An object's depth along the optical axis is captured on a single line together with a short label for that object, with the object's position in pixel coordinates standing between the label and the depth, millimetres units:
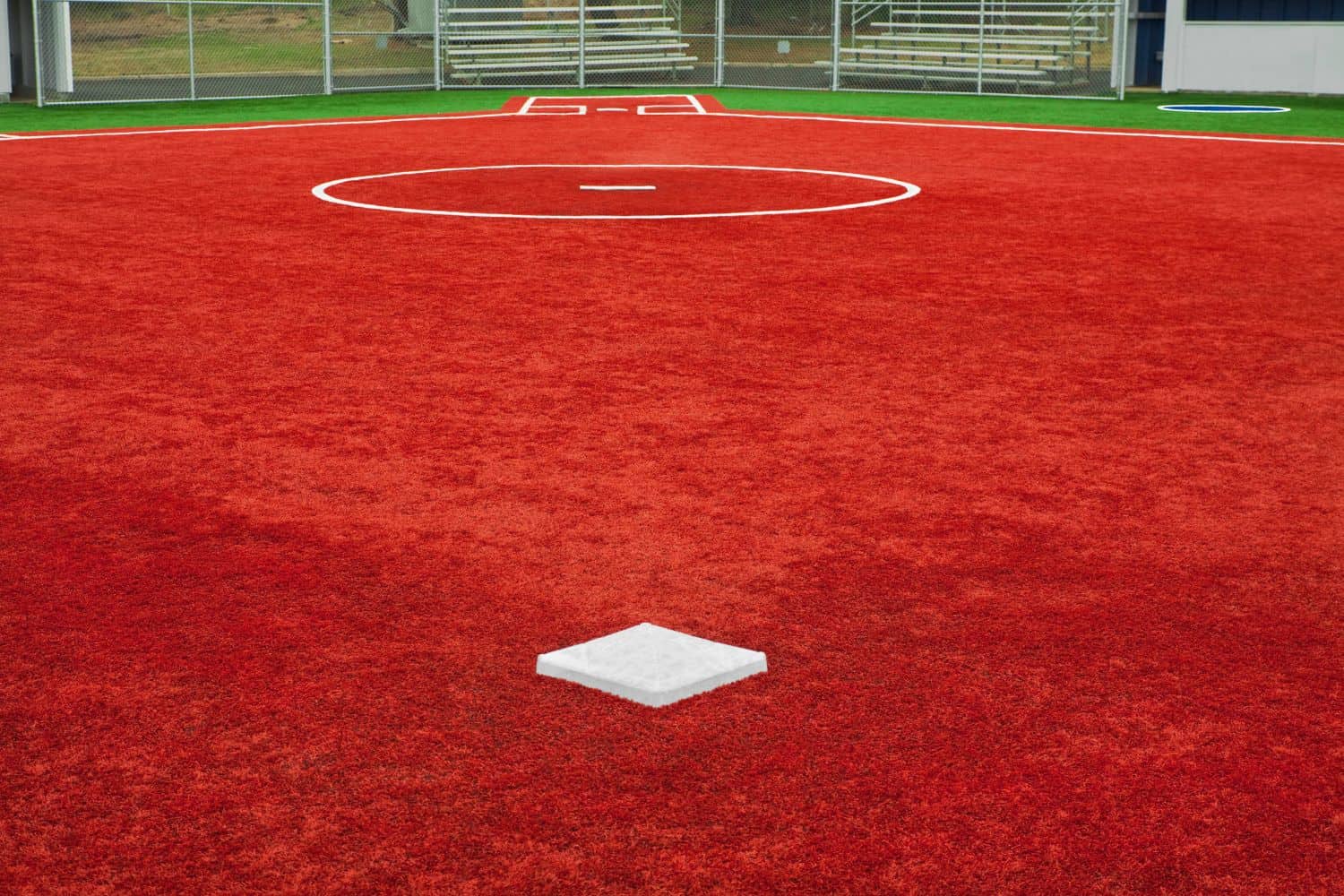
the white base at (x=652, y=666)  3771
